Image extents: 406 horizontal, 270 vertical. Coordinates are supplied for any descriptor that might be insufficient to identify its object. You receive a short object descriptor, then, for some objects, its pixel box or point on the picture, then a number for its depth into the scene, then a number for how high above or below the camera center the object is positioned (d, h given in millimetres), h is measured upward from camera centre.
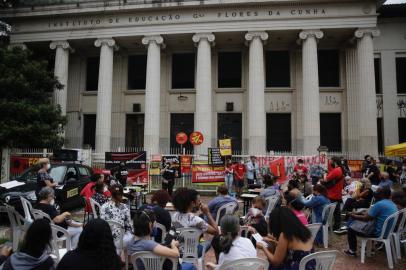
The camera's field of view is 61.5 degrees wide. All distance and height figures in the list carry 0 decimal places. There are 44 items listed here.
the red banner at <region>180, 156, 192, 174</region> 15600 -343
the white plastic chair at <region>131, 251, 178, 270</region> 3680 -1127
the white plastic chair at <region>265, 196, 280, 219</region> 7698 -1020
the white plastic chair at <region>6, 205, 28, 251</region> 6281 -1259
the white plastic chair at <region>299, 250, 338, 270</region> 3520 -1083
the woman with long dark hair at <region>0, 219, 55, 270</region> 2977 -856
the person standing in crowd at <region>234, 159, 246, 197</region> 14591 -868
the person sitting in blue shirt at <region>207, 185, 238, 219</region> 6402 -866
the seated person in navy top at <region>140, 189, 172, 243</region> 5047 -803
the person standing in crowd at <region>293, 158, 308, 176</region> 13531 -494
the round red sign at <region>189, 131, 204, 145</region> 18875 +1027
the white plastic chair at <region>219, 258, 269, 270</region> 3438 -1083
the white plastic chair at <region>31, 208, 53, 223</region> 5609 -960
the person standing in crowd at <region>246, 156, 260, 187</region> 14789 -621
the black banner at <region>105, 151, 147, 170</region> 15852 -131
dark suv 8812 -844
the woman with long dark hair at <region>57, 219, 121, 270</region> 2812 -817
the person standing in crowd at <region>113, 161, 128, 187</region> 12688 -720
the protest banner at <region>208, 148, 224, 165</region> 15312 -16
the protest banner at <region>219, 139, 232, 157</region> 15586 +446
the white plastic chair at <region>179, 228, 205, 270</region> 4758 -1247
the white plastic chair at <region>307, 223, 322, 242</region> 5524 -1134
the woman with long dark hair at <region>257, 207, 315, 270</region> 3615 -906
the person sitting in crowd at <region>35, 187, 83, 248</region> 5781 -990
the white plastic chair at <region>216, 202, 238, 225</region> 6336 -986
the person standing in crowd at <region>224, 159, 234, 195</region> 14565 -830
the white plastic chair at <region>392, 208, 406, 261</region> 6260 -1414
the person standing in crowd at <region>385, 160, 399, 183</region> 14281 -739
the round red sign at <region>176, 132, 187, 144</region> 19138 +1048
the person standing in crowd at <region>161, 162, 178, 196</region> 13234 -876
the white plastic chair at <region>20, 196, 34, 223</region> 6320 -1019
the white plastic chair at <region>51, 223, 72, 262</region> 4906 -1311
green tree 17094 +2582
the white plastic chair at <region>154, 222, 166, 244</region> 4956 -1050
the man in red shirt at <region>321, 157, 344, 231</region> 8375 -687
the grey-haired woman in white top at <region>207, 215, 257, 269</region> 3820 -997
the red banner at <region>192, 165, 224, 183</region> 15203 -732
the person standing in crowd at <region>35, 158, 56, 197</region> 8623 -515
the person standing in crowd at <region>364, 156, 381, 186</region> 11420 -560
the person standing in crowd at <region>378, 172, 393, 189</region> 9297 -538
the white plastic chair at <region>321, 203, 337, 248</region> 7316 -1303
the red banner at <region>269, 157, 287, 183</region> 15539 -465
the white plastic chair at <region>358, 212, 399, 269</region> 5988 -1366
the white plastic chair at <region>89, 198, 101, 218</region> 6649 -995
